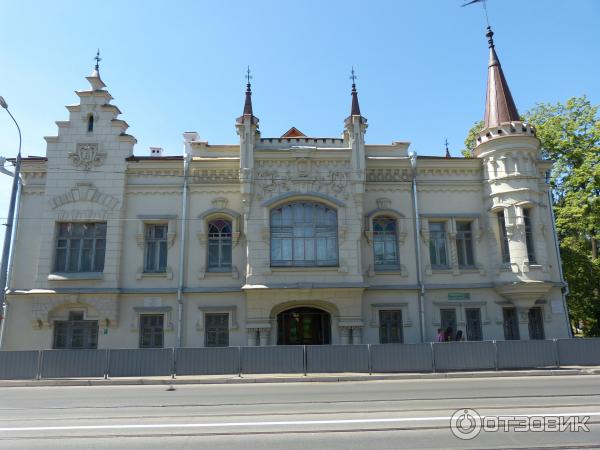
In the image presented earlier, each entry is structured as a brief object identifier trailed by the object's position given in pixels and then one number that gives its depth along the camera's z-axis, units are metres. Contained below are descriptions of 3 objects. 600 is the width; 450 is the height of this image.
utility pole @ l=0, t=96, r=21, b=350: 15.86
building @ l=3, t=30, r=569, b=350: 19.09
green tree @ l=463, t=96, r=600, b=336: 24.50
